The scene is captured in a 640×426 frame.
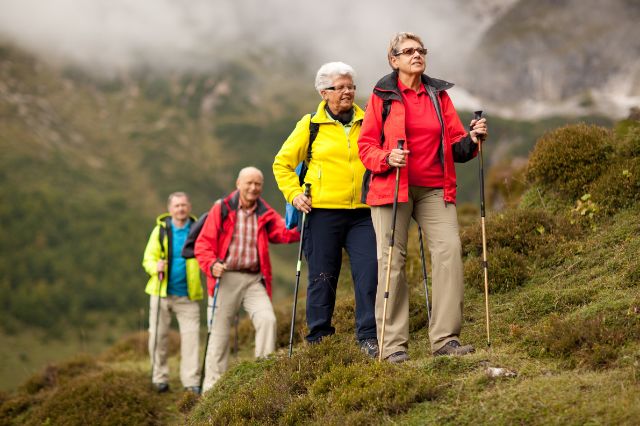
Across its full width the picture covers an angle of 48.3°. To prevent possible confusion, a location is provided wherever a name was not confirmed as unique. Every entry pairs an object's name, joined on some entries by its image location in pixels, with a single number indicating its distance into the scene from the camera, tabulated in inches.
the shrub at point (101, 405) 458.0
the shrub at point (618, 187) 413.7
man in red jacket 436.5
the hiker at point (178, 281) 509.7
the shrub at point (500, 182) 773.1
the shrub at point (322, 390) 244.8
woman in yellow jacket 317.7
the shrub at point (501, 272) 382.9
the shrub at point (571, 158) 454.3
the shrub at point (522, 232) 413.4
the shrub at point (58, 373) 610.5
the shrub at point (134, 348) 794.2
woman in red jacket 285.0
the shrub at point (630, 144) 438.0
